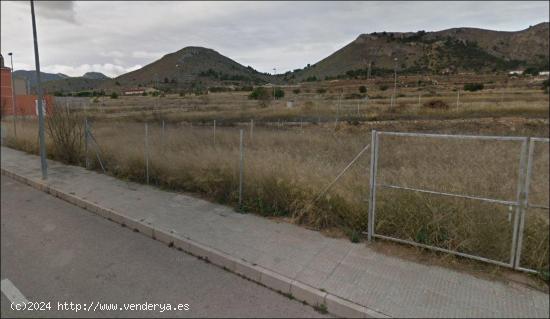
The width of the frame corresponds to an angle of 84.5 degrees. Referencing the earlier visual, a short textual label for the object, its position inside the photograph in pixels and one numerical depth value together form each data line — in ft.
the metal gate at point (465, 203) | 12.35
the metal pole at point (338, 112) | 95.26
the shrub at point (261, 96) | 105.24
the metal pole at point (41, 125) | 28.81
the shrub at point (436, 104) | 51.57
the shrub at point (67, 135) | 38.37
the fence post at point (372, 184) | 15.26
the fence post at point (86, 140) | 34.01
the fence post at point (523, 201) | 12.00
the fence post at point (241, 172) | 20.74
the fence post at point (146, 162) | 27.48
